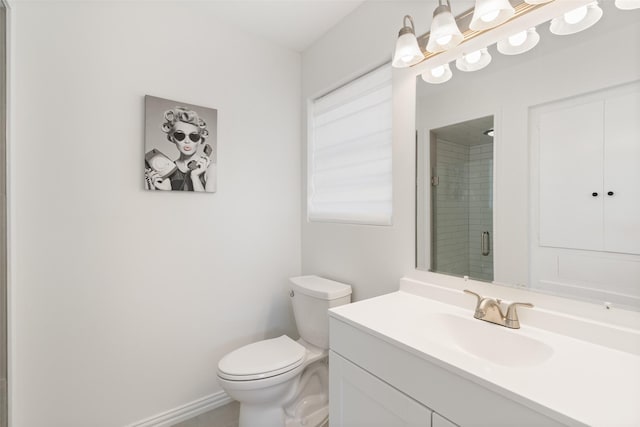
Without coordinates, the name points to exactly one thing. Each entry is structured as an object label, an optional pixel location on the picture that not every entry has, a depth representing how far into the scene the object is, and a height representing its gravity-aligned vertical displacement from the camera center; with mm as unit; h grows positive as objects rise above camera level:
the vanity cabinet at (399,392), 671 -496
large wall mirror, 835 +163
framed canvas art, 1570 +381
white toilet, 1373 -771
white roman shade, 1574 +369
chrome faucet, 990 -348
